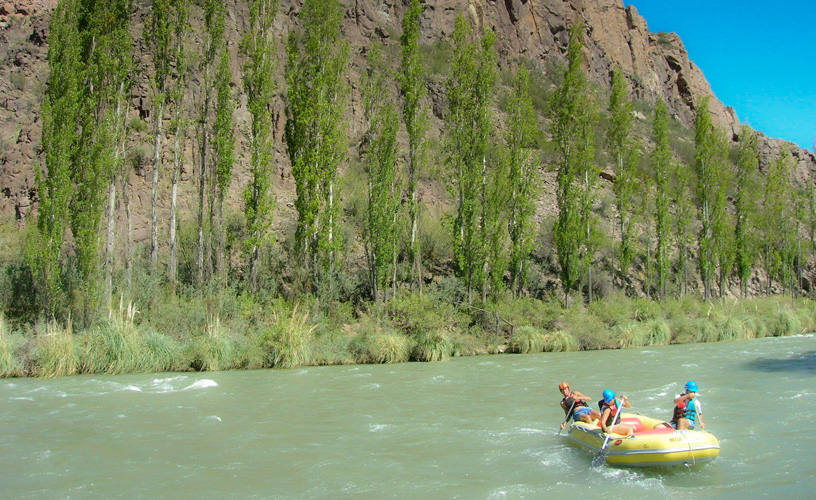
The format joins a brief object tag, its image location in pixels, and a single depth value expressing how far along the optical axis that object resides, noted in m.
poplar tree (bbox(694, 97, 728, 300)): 39.72
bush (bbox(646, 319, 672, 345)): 26.14
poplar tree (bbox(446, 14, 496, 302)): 26.41
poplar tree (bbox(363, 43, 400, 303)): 26.70
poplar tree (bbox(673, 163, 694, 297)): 38.88
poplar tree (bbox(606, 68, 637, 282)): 36.38
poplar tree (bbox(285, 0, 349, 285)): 24.64
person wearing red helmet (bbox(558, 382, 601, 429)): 9.71
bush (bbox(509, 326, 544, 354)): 23.80
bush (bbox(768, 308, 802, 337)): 29.53
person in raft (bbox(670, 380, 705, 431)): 8.95
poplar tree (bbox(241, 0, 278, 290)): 24.06
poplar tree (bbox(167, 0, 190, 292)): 24.67
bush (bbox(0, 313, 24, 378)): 16.11
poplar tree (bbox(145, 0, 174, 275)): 24.39
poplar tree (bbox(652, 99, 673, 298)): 36.67
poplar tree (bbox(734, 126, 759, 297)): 42.76
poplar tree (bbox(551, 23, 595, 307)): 30.69
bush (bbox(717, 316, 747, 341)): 27.47
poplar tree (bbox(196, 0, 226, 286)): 25.95
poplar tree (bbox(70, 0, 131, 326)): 19.66
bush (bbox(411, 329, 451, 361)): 21.23
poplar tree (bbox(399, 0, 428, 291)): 27.95
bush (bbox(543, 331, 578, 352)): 24.17
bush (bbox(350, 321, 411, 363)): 20.69
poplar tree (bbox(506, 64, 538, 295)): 29.28
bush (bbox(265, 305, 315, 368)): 19.03
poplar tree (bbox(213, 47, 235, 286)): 24.83
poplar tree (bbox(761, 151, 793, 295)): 45.34
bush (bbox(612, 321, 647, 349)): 25.05
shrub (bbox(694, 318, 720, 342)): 27.08
